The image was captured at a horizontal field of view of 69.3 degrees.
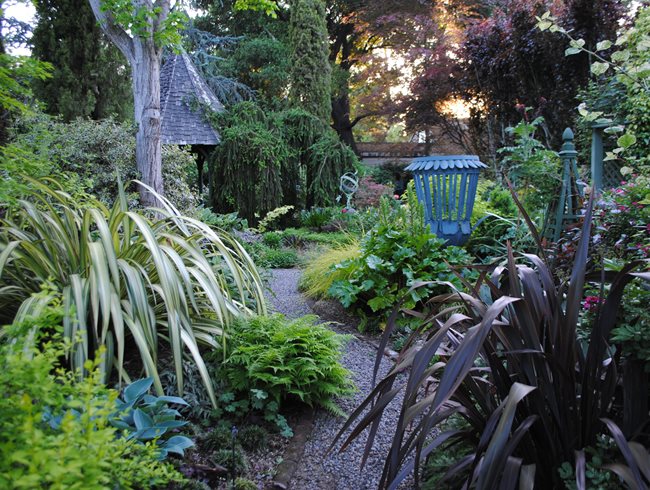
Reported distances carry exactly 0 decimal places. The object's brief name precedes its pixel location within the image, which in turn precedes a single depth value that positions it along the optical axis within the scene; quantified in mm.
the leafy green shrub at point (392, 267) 3408
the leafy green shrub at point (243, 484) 1565
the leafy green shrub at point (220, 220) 4555
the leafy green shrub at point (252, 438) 1822
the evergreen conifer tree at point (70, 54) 8898
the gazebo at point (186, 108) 9016
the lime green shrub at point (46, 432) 673
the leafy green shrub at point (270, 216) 3954
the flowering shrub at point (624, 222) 2248
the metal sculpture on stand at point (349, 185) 9755
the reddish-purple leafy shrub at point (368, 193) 9977
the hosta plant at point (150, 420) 1427
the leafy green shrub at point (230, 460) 1661
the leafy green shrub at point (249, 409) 1923
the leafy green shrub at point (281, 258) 6169
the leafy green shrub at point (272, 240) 7543
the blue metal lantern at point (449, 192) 4094
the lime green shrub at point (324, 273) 4011
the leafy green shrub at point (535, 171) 3803
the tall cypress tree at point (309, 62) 12836
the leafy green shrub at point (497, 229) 3980
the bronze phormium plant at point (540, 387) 1087
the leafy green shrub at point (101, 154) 4309
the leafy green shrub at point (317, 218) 9227
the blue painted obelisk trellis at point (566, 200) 3723
